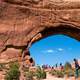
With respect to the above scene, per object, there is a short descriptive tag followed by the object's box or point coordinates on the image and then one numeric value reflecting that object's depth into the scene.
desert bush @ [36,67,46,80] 10.55
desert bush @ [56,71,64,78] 11.91
